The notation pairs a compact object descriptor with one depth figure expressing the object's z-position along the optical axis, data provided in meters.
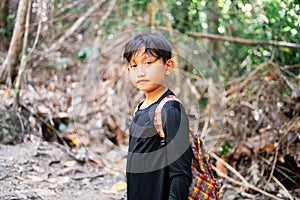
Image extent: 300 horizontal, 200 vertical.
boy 1.46
